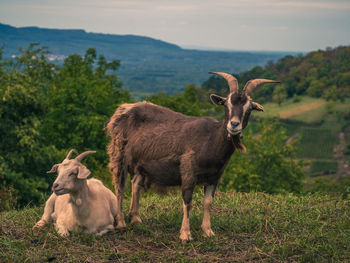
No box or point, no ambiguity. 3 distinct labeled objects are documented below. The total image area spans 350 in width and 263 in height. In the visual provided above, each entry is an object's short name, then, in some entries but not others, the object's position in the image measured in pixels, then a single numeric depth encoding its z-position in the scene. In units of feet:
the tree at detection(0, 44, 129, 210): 77.77
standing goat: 24.54
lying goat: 25.38
